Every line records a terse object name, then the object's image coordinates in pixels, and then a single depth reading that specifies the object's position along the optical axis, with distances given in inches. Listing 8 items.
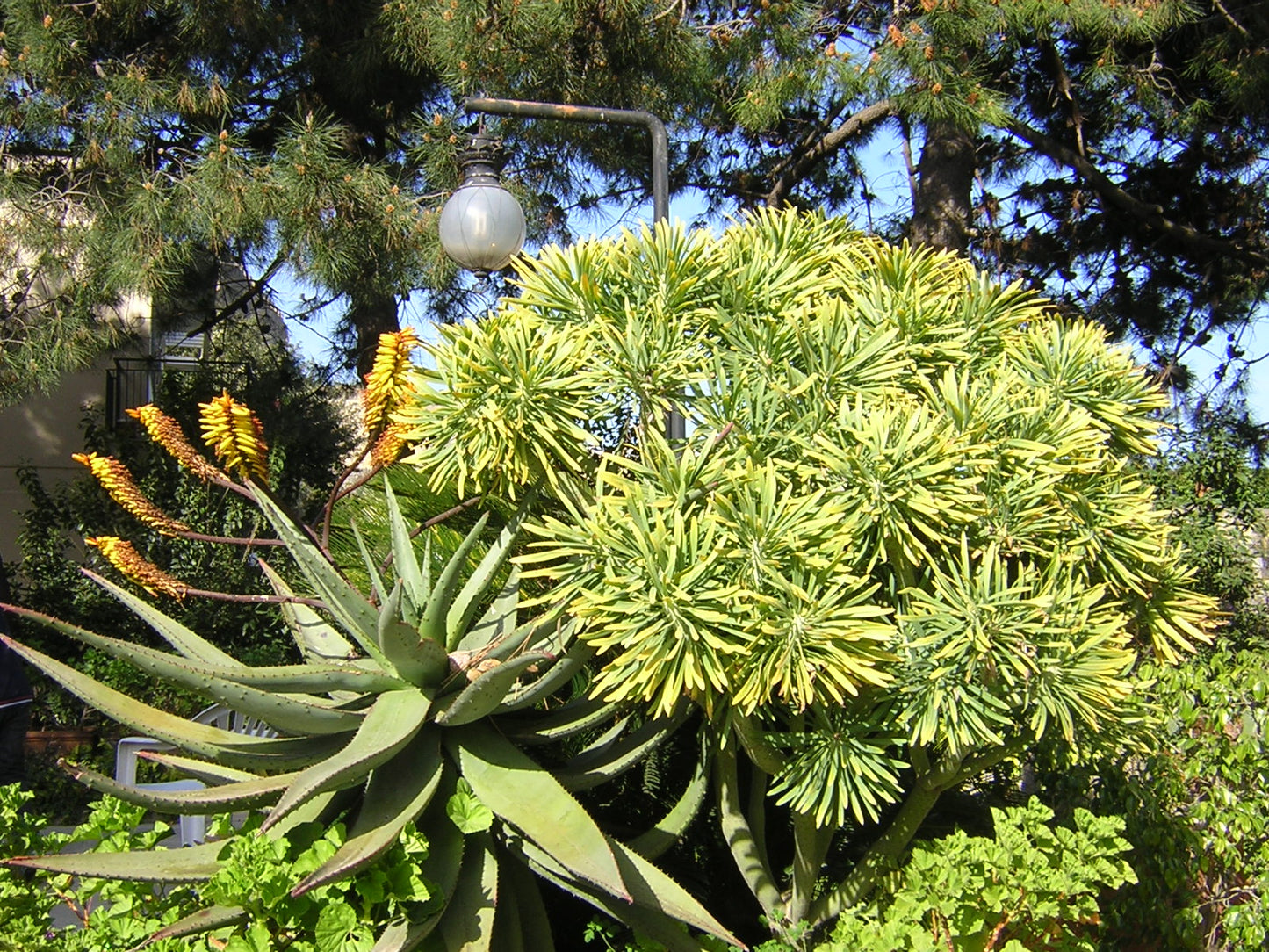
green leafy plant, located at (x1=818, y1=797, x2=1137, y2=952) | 104.3
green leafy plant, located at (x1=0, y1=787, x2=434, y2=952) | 93.4
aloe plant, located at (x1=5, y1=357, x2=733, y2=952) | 100.0
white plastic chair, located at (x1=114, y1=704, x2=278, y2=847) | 147.3
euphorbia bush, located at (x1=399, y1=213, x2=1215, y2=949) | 99.5
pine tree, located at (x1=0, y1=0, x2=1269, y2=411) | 257.6
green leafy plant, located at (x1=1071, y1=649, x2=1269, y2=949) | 132.5
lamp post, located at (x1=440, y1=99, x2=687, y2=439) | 182.2
